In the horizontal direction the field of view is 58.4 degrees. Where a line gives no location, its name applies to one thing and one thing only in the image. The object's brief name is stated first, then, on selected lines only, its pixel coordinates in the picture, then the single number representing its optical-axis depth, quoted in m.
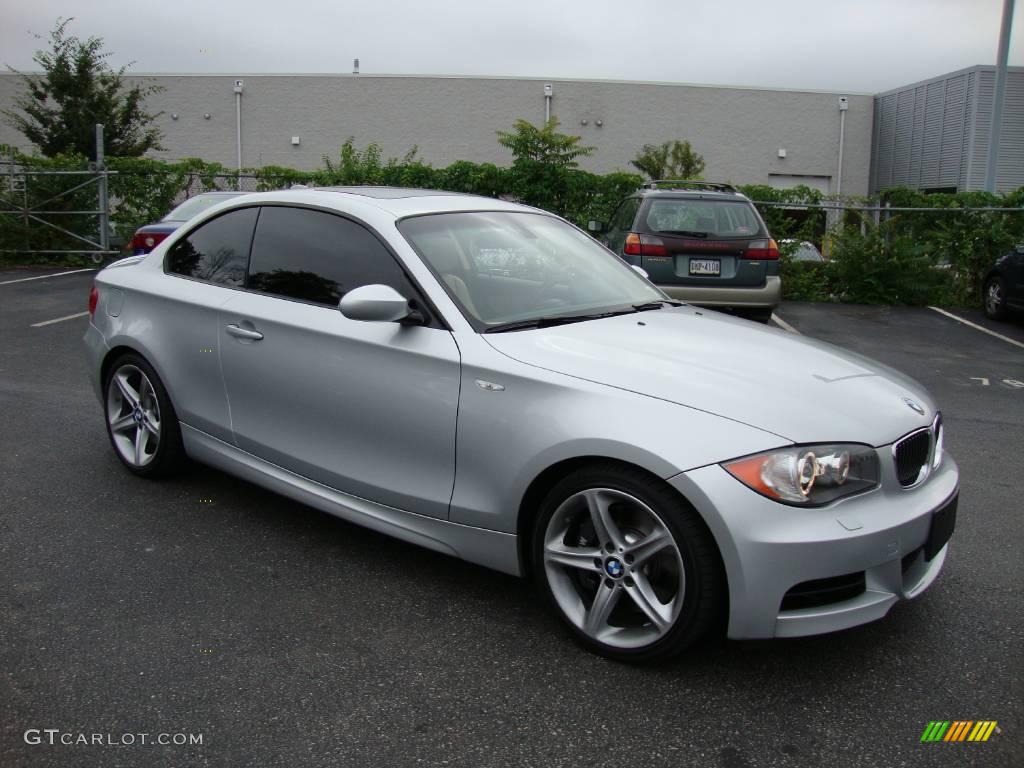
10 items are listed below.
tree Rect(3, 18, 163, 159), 23.17
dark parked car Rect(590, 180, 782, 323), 9.43
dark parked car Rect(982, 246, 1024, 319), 12.32
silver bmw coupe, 2.83
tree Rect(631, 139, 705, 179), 25.84
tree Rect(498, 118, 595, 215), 15.41
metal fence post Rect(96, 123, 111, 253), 17.06
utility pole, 15.62
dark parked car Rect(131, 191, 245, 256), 11.46
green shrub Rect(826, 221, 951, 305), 14.16
